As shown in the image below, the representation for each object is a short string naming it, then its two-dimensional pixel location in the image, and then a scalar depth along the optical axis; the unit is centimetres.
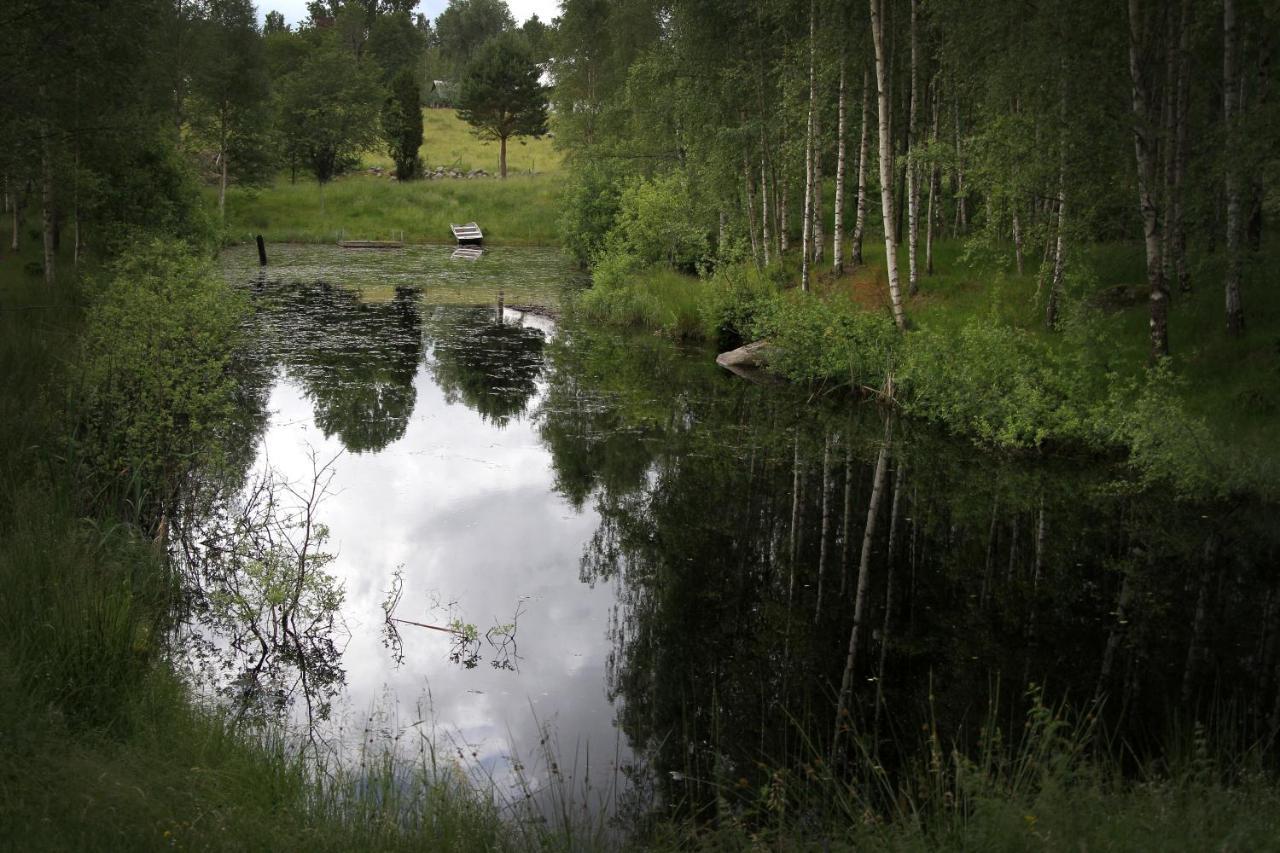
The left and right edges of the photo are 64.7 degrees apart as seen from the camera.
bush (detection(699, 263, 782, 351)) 2333
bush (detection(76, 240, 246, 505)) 1105
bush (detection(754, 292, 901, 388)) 1900
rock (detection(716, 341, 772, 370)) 2192
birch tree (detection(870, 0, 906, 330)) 1898
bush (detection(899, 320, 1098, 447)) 1491
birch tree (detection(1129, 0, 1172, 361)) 1475
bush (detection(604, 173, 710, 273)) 2917
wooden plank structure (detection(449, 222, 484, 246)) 5269
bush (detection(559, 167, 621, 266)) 3728
